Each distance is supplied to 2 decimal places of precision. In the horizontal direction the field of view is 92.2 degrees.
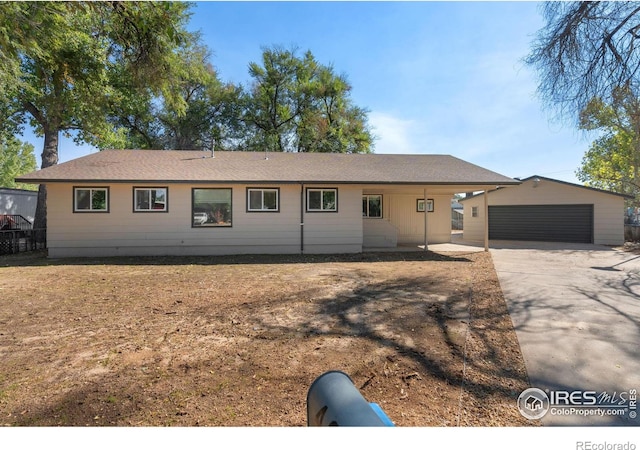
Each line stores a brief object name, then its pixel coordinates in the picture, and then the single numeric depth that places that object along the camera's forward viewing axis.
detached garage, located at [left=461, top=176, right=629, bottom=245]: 15.75
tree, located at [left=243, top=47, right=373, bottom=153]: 26.20
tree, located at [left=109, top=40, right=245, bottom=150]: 23.33
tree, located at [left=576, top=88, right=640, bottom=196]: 7.32
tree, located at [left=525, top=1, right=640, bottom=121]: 6.50
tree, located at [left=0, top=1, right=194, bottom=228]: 4.77
